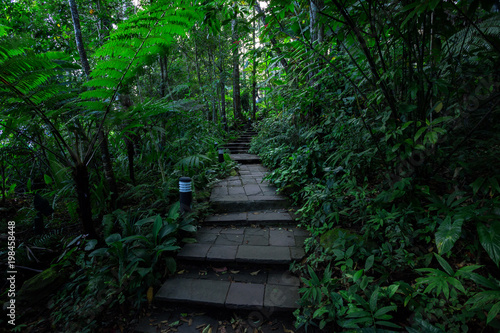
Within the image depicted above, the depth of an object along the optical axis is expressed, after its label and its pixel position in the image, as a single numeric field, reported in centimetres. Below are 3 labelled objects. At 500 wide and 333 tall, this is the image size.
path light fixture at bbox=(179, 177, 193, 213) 276
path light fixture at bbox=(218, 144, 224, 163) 540
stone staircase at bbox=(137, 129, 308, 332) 182
